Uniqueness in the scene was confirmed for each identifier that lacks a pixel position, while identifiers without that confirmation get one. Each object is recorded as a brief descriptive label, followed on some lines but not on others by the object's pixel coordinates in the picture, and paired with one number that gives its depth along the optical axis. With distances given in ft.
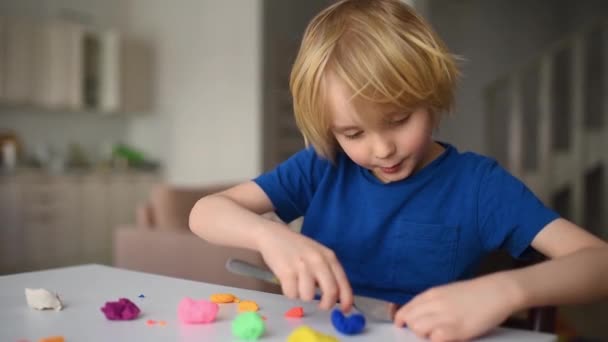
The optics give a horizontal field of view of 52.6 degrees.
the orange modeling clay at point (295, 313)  1.96
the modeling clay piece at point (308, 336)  1.59
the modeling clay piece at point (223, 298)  2.14
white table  1.73
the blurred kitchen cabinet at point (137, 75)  17.92
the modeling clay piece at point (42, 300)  2.04
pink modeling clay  1.85
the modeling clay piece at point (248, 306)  2.03
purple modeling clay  1.89
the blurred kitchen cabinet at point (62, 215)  14.42
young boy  1.84
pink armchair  7.04
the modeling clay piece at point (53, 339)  1.64
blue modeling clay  1.75
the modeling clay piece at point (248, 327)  1.68
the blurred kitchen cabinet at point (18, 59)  14.83
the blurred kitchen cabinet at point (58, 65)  15.58
